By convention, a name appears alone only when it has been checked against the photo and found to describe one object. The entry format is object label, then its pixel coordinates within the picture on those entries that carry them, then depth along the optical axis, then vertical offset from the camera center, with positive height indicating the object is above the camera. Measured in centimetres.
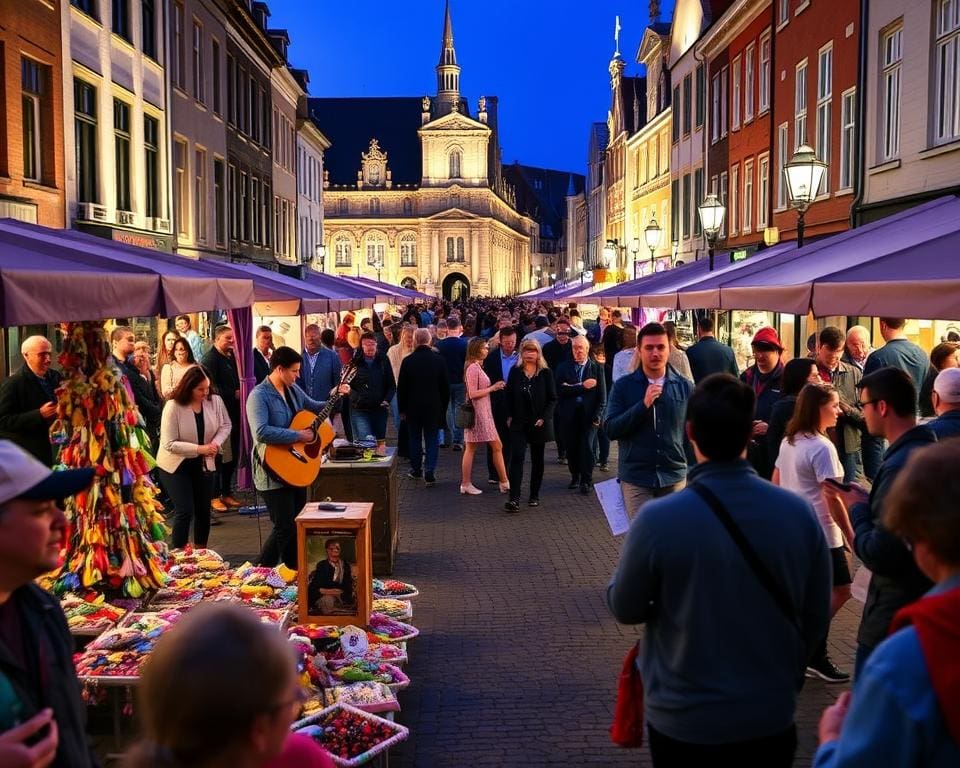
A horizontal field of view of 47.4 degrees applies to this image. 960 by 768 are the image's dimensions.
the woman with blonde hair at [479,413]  1273 -84
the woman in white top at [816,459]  617 -66
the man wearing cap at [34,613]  259 -67
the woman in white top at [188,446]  859 -82
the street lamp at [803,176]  1209 +184
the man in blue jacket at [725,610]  326 -82
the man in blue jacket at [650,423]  688 -52
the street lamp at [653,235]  2489 +244
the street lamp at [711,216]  1706 +197
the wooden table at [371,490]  909 -124
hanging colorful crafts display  698 -86
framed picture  668 -140
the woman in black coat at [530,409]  1219 -75
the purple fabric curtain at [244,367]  1262 -30
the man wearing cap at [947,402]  466 -26
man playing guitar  798 -70
